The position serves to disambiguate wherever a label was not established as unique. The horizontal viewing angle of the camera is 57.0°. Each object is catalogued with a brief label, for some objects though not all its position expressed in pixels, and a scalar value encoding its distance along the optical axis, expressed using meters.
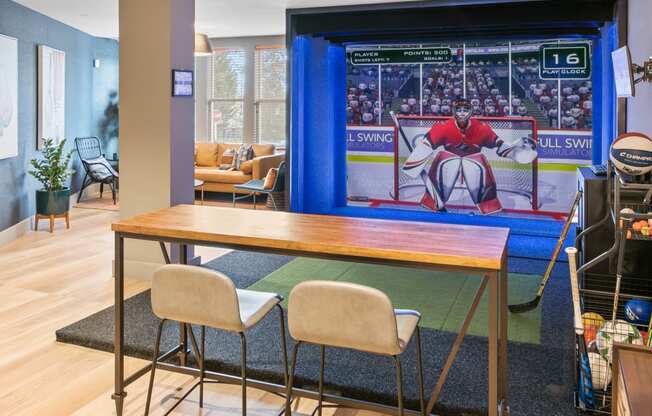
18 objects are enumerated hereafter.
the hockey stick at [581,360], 2.76
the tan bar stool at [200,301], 2.51
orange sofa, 9.66
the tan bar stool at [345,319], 2.24
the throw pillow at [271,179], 8.33
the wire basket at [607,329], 2.85
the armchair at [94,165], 9.67
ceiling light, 7.98
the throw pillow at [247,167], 9.88
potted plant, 7.33
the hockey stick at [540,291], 4.10
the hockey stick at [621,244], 2.82
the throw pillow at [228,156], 10.47
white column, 5.00
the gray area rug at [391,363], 3.03
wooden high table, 2.33
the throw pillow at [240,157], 10.21
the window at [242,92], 10.70
